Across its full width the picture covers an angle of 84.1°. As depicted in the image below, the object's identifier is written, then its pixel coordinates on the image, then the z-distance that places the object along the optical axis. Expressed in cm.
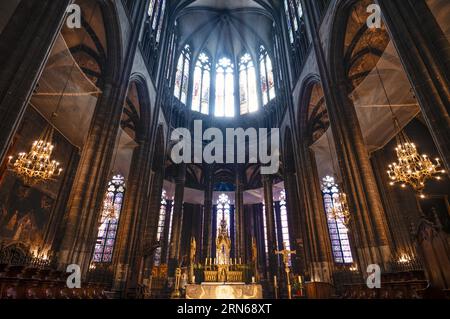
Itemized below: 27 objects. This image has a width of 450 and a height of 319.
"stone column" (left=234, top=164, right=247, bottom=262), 2197
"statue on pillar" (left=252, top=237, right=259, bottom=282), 1190
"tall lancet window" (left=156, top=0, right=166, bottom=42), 1867
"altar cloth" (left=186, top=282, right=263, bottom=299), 938
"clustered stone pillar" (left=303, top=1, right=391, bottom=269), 866
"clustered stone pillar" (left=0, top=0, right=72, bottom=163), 536
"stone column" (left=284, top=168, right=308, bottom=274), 1835
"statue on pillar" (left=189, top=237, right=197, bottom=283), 1065
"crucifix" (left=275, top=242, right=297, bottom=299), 1166
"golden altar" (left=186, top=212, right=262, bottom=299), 941
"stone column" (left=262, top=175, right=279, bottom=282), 2045
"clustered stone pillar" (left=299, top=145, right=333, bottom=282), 1291
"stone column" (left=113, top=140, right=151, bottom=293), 1236
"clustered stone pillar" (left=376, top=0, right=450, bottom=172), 576
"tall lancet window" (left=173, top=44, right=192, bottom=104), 2525
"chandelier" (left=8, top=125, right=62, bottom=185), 871
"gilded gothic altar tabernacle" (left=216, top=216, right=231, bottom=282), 1092
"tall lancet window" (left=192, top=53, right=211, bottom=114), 2744
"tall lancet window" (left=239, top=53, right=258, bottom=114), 2750
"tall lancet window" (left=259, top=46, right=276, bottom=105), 2530
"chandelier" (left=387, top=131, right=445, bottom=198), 859
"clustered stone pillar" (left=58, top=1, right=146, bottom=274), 860
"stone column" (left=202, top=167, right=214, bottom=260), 2158
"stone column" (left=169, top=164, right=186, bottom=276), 2025
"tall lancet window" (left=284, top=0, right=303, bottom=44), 1717
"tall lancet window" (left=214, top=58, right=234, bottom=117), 2816
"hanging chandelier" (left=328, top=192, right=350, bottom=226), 1266
